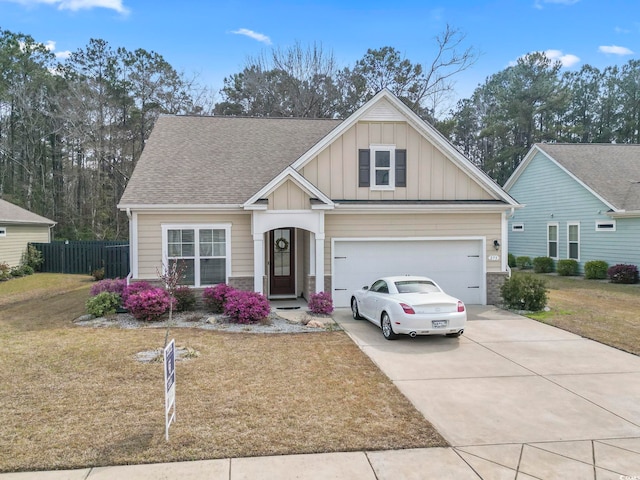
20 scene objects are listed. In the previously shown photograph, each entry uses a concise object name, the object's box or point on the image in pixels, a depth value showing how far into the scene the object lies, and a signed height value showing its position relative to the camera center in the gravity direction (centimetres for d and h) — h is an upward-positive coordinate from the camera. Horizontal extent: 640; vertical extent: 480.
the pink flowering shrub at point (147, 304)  1127 -142
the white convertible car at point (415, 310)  914 -132
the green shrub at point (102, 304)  1192 -150
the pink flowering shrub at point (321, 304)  1219 -153
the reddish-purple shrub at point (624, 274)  1889 -113
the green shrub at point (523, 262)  2580 -81
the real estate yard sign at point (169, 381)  488 -155
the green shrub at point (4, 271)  2080 -100
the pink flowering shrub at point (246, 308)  1115 -152
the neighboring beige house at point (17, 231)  2184 +112
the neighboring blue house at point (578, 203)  2000 +232
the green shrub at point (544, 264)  2383 -88
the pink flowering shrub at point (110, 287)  1279 -109
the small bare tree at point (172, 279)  793 -54
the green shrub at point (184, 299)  1236 -140
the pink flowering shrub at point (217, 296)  1218 -131
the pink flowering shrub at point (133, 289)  1202 -107
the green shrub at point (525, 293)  1278 -132
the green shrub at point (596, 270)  2039 -102
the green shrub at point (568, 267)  2210 -96
